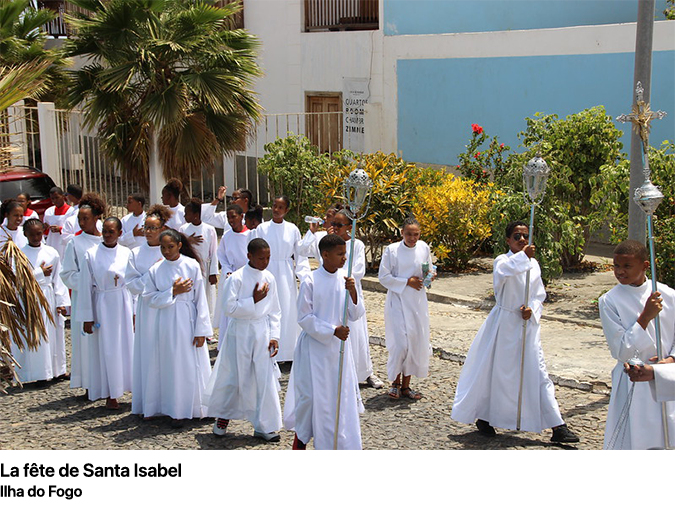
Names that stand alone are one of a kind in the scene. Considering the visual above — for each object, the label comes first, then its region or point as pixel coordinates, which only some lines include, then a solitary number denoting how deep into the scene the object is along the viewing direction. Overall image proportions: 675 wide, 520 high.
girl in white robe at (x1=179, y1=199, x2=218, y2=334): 10.22
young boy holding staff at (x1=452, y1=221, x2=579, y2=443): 7.00
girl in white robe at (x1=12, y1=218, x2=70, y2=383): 8.83
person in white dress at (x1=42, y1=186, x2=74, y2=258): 11.52
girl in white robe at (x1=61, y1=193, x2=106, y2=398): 8.19
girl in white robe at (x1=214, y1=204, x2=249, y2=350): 9.75
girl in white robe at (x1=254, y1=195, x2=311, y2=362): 9.49
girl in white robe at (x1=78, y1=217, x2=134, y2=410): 8.11
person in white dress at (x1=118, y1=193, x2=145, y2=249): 10.39
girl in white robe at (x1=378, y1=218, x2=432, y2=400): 8.19
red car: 14.55
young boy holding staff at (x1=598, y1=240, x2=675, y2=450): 5.51
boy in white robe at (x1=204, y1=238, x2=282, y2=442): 7.07
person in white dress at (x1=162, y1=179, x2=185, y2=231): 10.61
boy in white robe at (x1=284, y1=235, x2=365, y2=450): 6.21
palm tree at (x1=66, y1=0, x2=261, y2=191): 13.99
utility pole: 8.32
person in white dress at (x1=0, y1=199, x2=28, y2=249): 9.30
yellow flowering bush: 13.28
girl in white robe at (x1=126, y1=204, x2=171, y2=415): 7.68
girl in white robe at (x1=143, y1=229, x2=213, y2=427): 7.55
